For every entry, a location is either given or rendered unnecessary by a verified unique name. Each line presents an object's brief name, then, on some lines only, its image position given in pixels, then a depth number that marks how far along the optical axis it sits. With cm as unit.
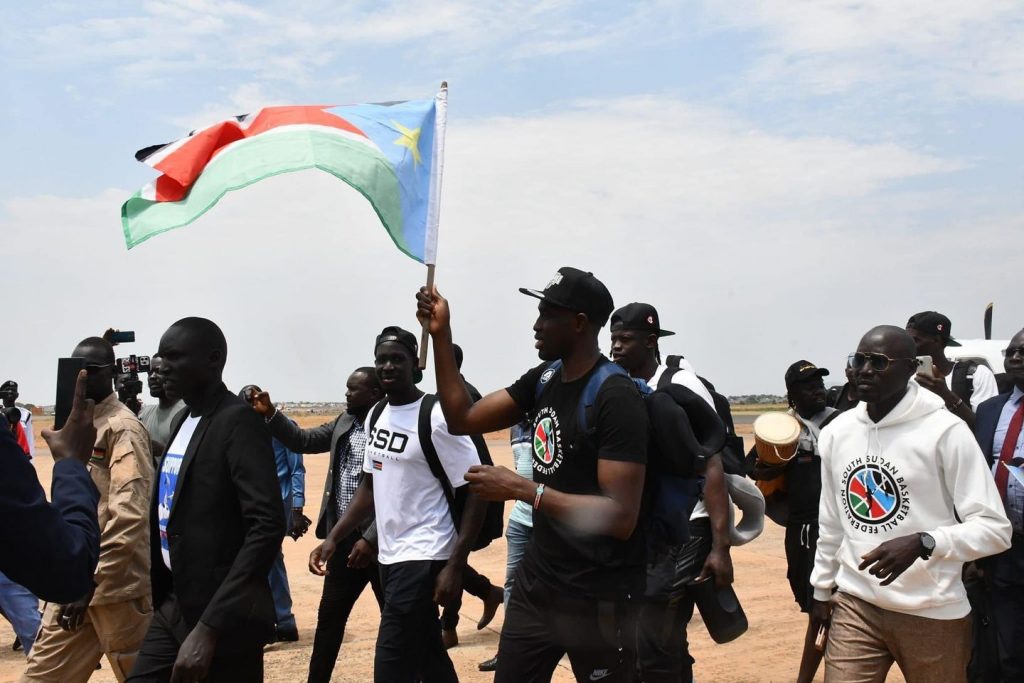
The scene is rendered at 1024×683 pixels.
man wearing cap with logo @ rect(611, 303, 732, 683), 525
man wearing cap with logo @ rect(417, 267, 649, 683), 432
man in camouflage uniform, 554
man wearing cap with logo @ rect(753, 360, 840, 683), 706
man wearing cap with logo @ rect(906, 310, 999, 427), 579
